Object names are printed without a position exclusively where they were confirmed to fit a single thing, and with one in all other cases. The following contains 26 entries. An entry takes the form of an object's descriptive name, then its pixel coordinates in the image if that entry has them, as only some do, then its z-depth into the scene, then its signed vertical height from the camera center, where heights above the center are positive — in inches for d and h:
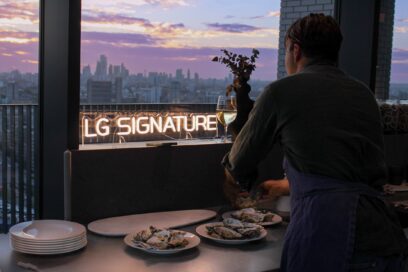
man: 56.8 -7.3
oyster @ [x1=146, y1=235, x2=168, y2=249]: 67.1 -19.6
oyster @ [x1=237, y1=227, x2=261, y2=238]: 74.0 -19.6
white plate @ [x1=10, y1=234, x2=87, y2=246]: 64.8 -19.1
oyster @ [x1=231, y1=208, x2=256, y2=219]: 83.5 -19.2
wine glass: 95.0 -3.1
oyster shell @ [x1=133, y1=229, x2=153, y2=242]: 69.2 -19.2
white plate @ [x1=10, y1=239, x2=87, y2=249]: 64.9 -19.7
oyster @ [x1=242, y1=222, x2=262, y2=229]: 77.1 -19.4
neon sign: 88.2 -6.2
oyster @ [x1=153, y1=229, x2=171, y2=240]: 69.3 -19.1
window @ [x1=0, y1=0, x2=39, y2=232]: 111.5 -6.7
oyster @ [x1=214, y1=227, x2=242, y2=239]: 73.1 -19.6
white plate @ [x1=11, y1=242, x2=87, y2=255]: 64.9 -20.3
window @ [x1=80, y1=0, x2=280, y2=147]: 100.8 +8.2
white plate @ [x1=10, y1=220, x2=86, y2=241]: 67.0 -19.0
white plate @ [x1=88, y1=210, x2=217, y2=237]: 75.1 -20.0
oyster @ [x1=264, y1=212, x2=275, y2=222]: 83.5 -19.7
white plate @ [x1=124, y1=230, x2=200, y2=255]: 66.4 -20.1
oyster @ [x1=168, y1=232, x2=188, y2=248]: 68.0 -19.6
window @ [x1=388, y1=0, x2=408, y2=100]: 159.0 +13.0
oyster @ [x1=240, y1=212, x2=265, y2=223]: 82.3 -19.5
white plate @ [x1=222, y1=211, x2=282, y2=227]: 81.7 -20.0
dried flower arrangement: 90.7 +4.5
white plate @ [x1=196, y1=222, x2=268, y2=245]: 72.0 -20.2
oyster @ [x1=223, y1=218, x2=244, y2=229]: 76.6 -19.2
